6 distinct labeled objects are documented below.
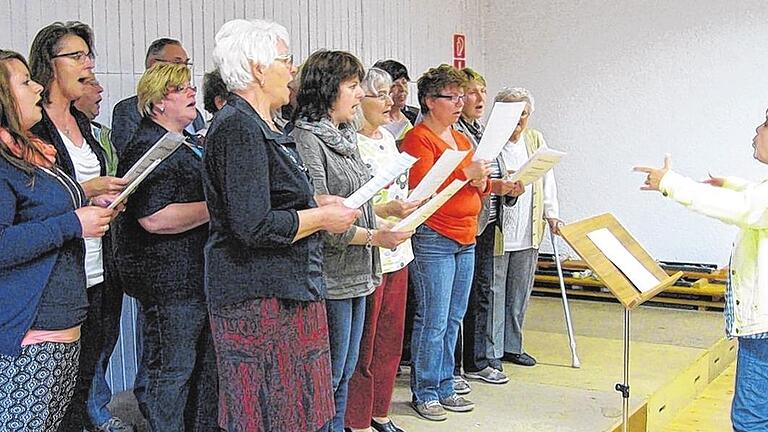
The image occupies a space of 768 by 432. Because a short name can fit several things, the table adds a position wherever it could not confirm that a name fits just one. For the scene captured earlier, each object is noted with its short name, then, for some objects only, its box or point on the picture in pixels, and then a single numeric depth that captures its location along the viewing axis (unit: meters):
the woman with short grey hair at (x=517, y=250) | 4.06
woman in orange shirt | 3.35
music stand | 2.86
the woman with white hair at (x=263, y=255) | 2.02
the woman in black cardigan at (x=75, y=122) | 2.57
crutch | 4.22
